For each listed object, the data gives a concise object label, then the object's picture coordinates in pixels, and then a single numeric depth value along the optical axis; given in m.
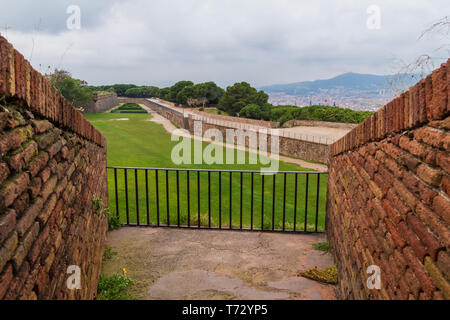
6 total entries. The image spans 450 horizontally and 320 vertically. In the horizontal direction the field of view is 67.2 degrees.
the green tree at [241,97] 60.38
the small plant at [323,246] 4.96
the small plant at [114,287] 3.64
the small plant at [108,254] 4.61
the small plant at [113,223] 5.63
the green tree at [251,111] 54.31
